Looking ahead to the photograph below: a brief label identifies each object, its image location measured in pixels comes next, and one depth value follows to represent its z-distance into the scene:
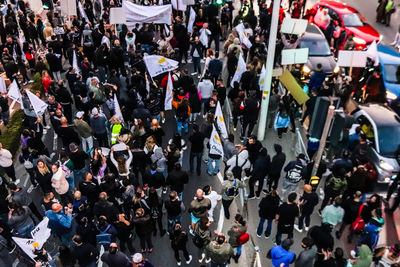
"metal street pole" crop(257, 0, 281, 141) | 11.78
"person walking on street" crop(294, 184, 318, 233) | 9.56
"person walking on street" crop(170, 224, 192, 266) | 8.62
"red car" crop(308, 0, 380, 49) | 18.28
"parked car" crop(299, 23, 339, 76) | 16.06
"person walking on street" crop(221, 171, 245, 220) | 9.91
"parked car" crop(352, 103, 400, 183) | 11.20
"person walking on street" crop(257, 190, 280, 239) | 9.36
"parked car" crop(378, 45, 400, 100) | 14.90
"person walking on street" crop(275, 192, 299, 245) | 9.13
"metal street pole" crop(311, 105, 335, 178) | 9.86
